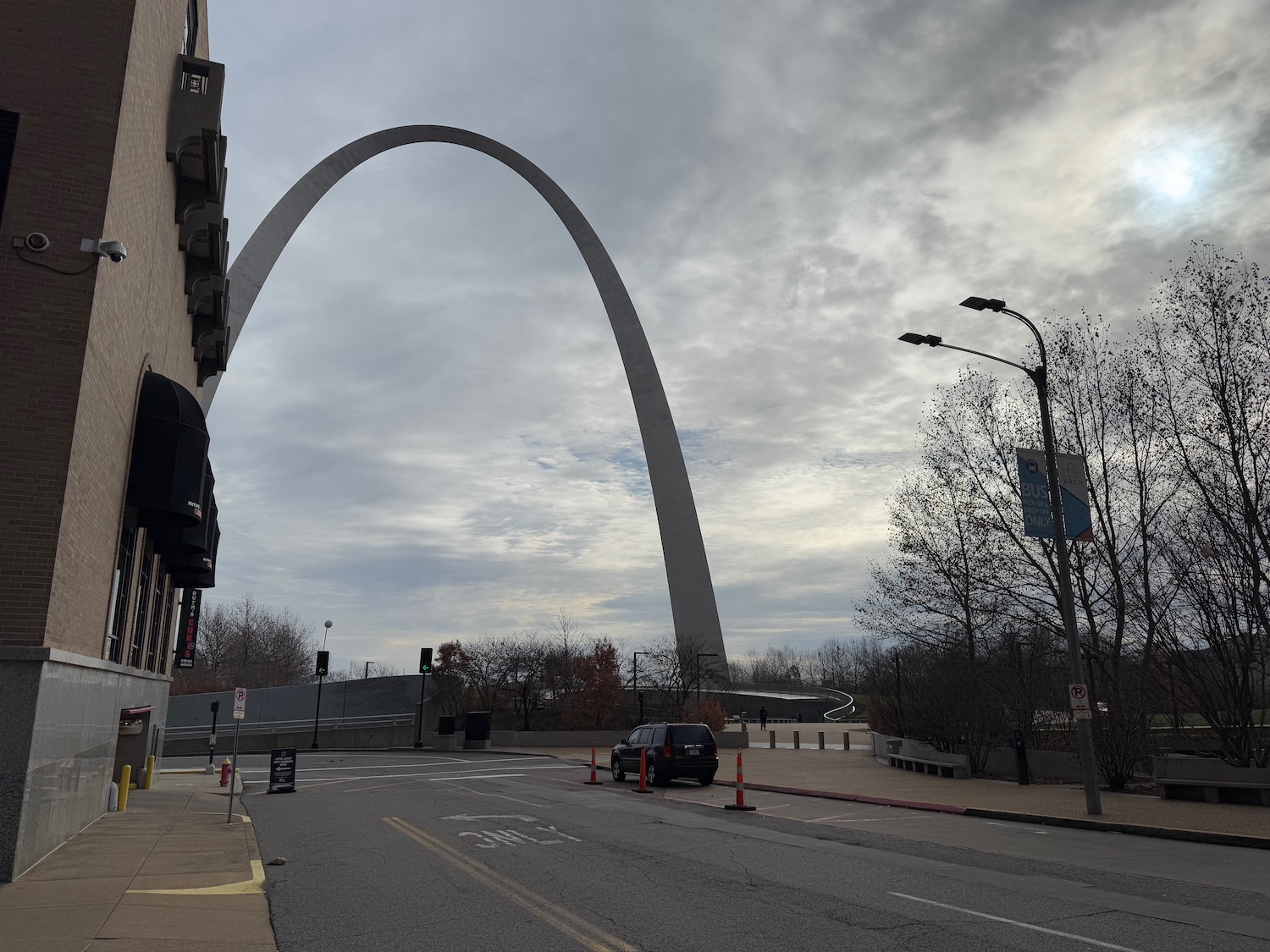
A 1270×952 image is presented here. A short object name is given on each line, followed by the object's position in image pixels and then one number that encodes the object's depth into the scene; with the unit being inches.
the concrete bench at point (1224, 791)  636.1
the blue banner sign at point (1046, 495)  660.7
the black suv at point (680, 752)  922.1
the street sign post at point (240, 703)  763.0
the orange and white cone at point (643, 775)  874.8
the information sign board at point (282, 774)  897.5
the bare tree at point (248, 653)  3376.0
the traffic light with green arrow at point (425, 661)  1497.3
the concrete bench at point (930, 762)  946.7
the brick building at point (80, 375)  436.1
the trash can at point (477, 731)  1660.9
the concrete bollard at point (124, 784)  671.1
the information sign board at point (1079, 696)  592.4
